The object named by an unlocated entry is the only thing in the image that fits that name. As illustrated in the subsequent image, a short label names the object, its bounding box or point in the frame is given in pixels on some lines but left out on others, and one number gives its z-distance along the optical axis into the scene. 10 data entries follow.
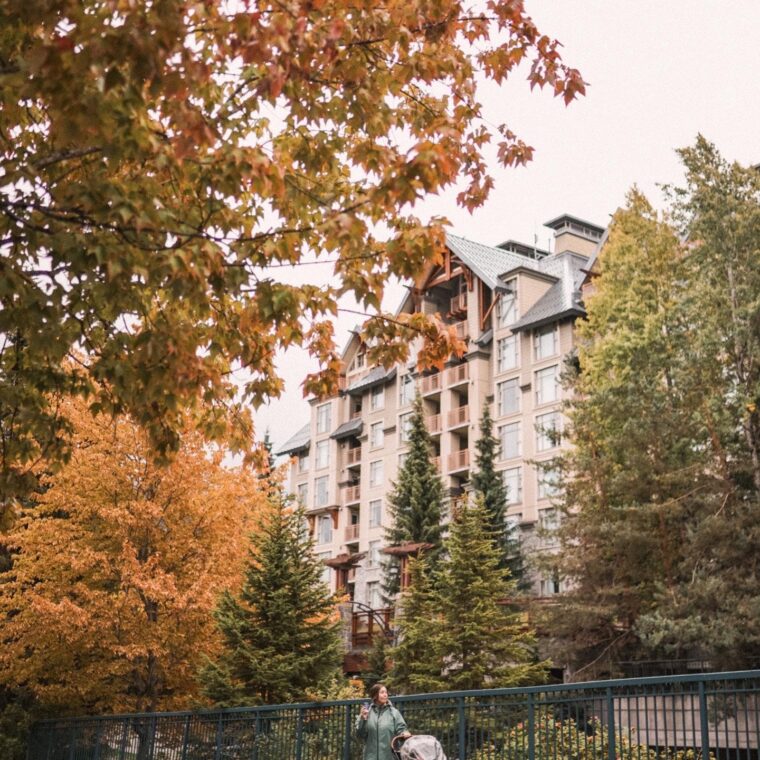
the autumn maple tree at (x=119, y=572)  24.67
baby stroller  12.01
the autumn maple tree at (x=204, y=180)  7.19
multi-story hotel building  54.19
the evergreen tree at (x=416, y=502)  50.06
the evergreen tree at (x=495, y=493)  48.81
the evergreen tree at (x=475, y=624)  28.23
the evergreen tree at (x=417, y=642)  29.08
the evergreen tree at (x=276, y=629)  25.95
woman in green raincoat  12.88
